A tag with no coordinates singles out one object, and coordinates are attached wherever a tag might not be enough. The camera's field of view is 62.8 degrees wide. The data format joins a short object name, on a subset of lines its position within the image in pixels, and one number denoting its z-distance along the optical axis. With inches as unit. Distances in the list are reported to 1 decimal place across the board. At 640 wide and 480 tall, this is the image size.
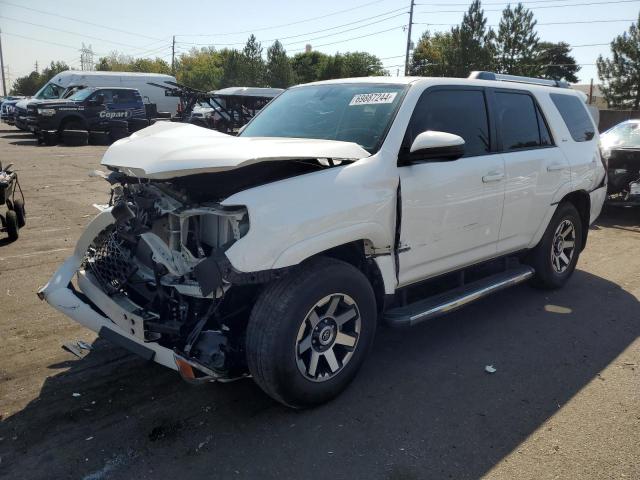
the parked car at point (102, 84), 917.3
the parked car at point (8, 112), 1042.7
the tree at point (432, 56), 1940.2
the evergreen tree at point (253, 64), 2274.9
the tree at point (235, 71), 2301.9
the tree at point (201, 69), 2952.8
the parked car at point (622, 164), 357.7
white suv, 111.6
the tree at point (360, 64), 2604.8
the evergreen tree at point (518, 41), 1915.6
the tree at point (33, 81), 3737.7
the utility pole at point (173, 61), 3688.5
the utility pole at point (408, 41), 2030.5
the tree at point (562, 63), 2920.8
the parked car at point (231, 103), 647.7
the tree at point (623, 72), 1540.4
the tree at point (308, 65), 2783.0
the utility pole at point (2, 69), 2827.3
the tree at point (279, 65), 2196.1
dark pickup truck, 792.9
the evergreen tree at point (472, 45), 1884.8
